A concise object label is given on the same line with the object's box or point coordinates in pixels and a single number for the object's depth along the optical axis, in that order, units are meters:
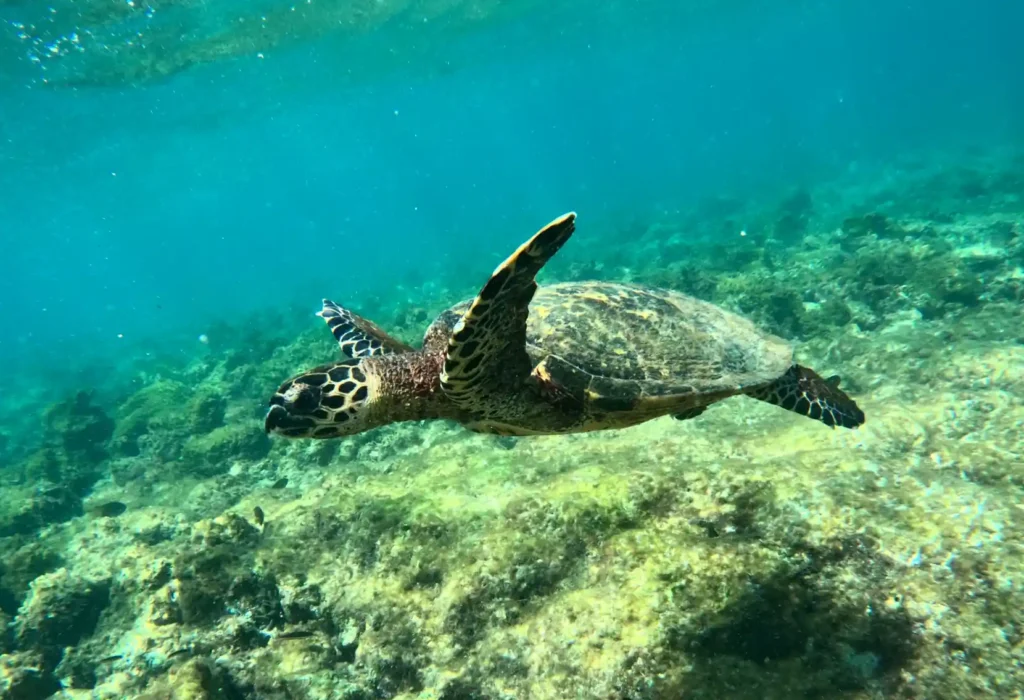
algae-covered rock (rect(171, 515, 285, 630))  4.41
